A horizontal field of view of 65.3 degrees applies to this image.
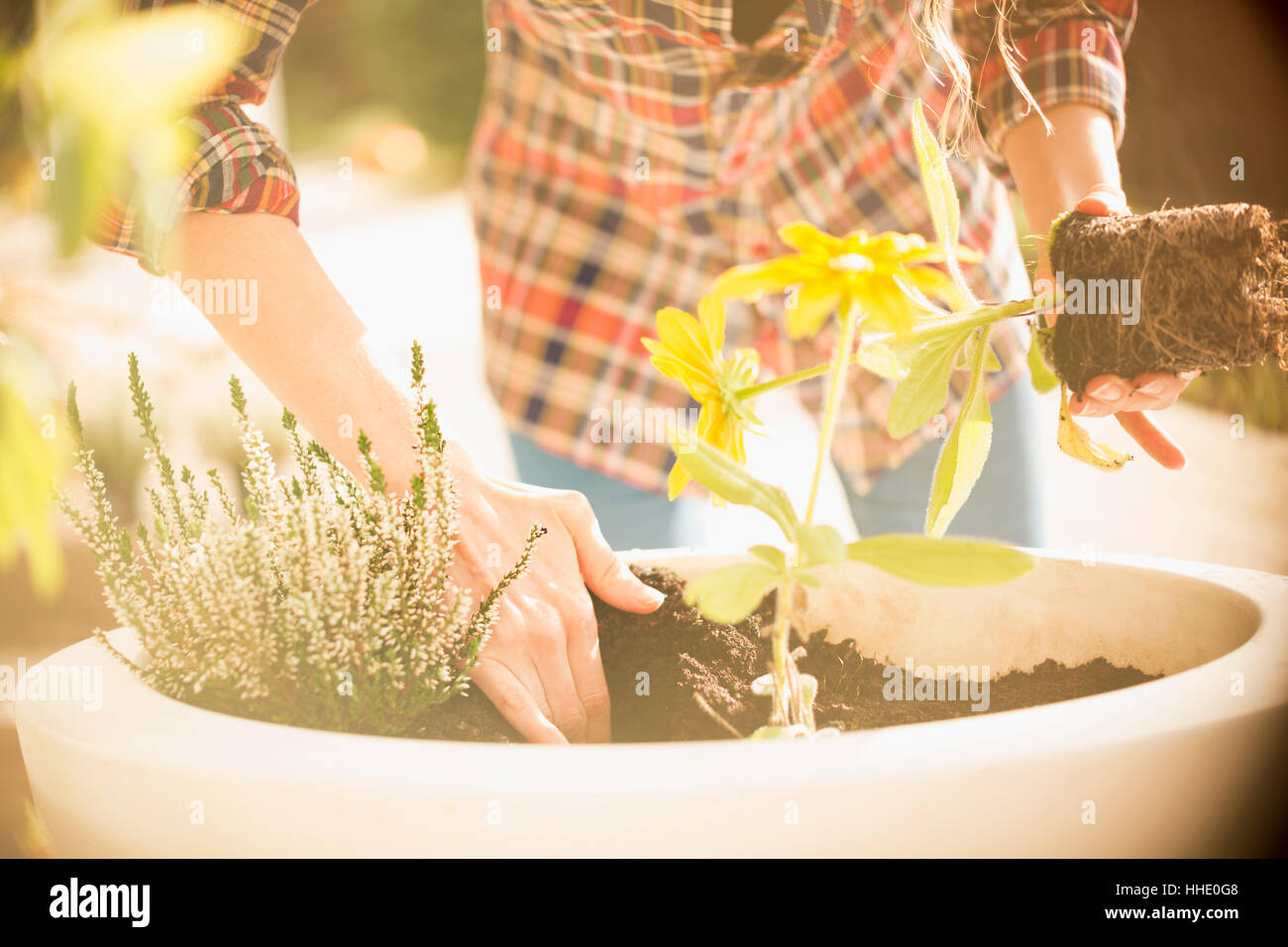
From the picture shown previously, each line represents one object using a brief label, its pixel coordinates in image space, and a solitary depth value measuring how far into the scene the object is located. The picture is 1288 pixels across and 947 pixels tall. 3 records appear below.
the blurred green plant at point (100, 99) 0.21
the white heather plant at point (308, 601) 0.56
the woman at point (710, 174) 0.91
